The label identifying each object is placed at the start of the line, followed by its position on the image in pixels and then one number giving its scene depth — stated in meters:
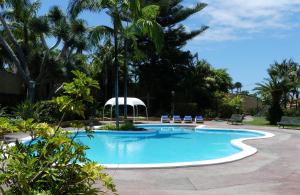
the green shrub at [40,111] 15.44
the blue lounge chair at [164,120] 21.91
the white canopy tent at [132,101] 21.05
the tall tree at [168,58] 27.69
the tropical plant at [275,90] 21.97
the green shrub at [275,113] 21.91
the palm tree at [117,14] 14.99
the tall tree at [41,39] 18.67
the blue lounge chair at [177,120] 21.97
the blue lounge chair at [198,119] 21.93
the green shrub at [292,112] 22.84
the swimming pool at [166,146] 9.35
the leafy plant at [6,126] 2.50
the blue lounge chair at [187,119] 22.14
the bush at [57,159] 2.42
